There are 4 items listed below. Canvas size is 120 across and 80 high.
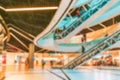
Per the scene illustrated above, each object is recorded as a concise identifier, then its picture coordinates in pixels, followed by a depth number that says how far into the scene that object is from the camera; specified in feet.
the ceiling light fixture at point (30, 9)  28.66
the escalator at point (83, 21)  37.28
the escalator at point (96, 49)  53.67
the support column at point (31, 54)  78.95
